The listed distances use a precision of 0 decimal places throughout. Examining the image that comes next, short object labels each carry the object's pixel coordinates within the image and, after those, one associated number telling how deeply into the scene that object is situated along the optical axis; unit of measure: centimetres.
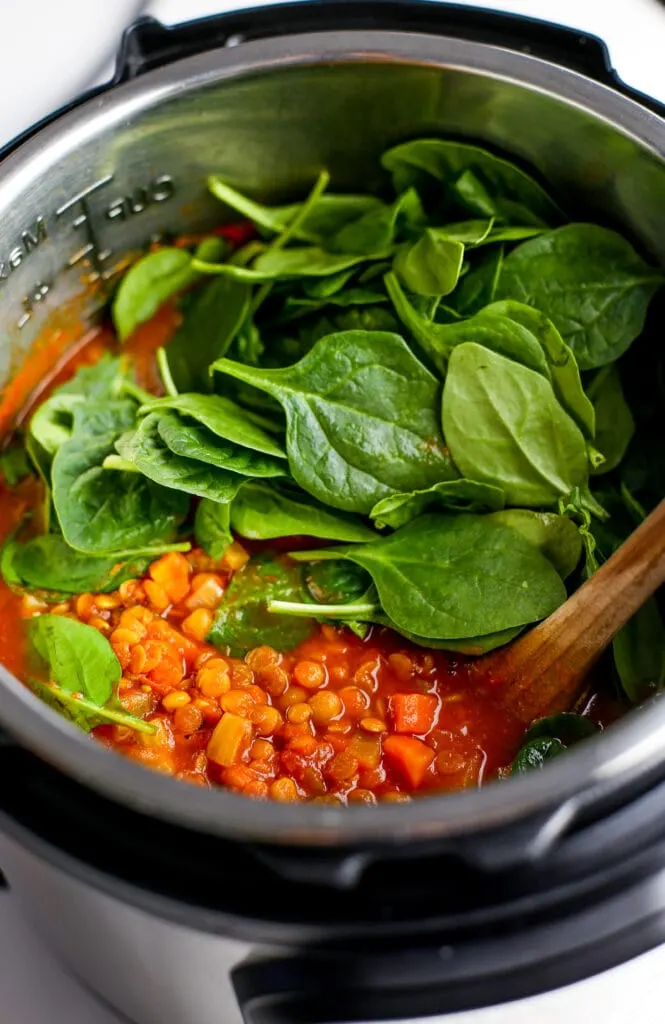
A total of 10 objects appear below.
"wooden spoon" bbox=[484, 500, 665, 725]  46
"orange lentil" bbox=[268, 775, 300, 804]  47
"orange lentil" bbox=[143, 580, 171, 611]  50
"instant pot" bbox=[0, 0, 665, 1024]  39
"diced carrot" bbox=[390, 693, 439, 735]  48
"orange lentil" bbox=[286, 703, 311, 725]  48
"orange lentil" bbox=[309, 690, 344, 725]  48
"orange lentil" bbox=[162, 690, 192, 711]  48
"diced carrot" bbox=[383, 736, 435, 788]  47
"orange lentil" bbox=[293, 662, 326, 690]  49
